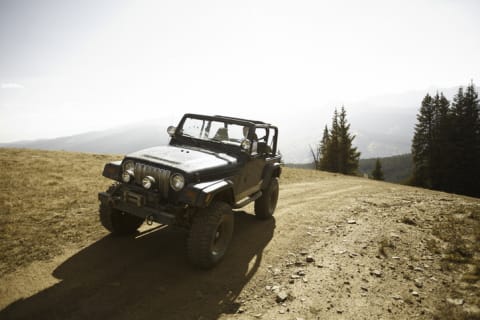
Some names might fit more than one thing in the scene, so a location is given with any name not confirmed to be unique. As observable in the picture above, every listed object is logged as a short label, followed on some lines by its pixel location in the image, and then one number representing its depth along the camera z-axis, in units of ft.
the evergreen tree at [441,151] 96.63
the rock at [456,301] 12.86
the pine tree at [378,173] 148.05
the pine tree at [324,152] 118.02
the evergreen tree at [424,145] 107.34
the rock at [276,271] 15.47
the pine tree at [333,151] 114.11
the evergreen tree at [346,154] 111.45
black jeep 14.33
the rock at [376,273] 15.38
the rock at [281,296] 13.11
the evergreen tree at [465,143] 91.35
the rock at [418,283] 14.42
